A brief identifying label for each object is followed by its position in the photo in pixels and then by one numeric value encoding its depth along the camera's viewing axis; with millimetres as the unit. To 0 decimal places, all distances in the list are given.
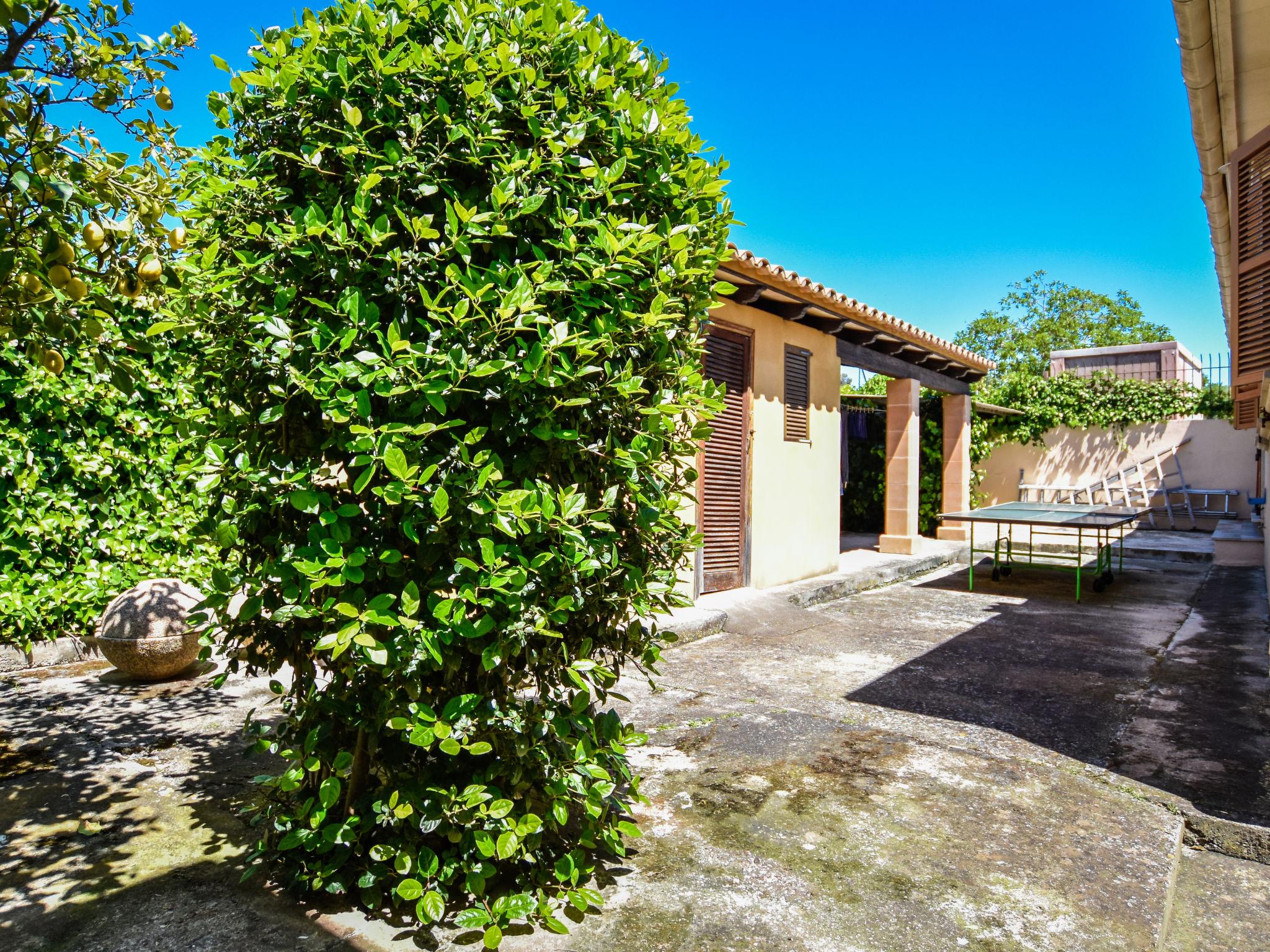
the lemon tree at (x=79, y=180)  1693
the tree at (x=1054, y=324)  41875
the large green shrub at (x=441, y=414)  2088
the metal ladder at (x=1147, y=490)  16281
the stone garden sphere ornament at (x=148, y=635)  4793
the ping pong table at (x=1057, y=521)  8817
